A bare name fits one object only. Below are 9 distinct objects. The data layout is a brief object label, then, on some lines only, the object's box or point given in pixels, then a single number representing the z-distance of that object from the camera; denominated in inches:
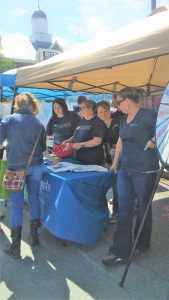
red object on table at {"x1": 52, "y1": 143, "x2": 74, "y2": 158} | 158.4
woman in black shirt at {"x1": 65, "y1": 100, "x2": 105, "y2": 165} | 148.0
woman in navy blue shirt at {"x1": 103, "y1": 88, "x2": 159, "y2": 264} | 113.9
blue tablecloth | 130.2
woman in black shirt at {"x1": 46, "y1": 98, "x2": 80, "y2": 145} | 178.1
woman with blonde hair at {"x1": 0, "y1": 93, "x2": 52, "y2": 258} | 131.3
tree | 1360.7
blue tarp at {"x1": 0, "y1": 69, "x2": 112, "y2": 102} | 277.1
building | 1906.3
